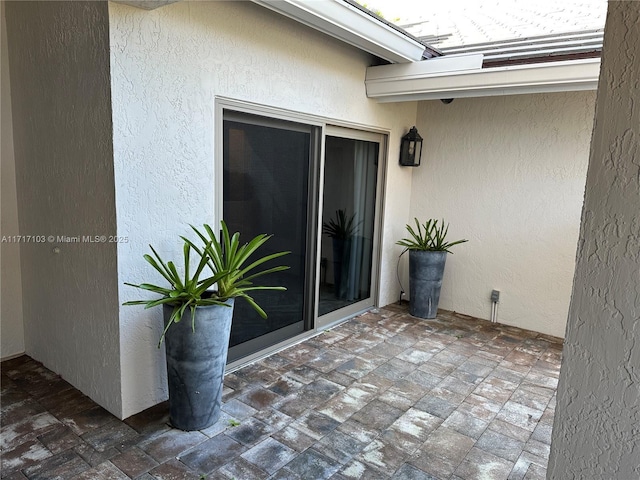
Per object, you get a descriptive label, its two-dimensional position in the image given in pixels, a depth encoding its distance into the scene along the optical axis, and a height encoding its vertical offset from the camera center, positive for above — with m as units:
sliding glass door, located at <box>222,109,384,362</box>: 3.57 -0.27
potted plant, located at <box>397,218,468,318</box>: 5.05 -0.94
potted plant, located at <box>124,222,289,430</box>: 2.64 -0.90
